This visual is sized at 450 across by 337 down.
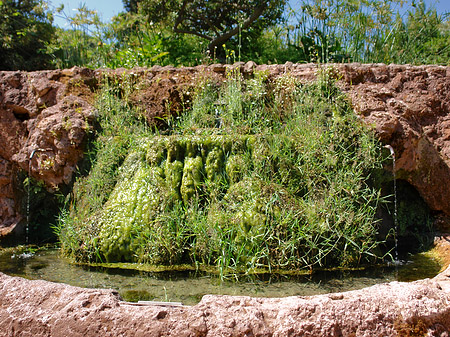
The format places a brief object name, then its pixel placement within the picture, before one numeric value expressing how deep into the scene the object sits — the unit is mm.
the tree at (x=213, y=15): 8484
